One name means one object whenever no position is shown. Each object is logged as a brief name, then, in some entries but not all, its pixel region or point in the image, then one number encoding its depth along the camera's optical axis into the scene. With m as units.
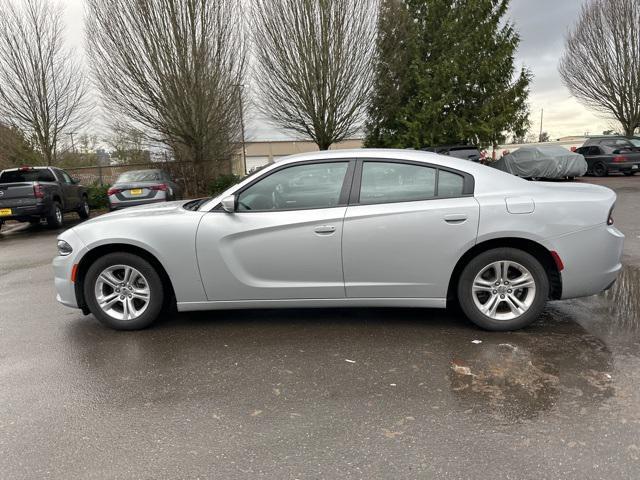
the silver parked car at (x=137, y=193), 12.33
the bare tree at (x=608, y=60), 24.36
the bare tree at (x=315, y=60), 16.69
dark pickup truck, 11.66
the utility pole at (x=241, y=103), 16.22
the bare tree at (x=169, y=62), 14.35
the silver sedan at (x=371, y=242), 3.88
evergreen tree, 20.61
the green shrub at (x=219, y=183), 18.30
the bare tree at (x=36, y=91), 17.56
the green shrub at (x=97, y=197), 17.36
